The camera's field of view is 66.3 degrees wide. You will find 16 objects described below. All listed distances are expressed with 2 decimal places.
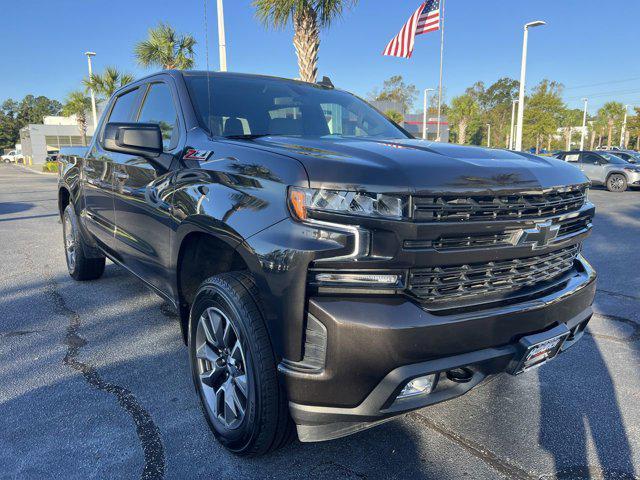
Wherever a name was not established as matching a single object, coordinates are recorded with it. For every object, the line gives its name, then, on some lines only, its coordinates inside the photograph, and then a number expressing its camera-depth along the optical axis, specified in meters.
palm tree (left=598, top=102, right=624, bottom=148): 78.50
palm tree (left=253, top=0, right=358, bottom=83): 10.98
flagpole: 15.96
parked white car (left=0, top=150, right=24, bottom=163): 68.82
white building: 56.66
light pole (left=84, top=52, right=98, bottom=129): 28.03
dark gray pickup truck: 1.79
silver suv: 17.12
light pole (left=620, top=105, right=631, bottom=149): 67.62
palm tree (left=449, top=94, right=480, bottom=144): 47.81
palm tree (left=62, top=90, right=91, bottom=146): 35.47
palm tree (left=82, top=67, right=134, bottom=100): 27.91
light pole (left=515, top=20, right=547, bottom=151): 21.69
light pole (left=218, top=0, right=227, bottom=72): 10.83
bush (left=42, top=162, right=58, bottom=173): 37.56
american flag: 14.08
